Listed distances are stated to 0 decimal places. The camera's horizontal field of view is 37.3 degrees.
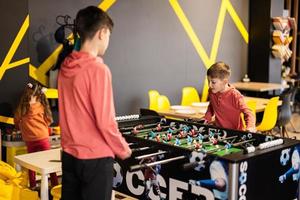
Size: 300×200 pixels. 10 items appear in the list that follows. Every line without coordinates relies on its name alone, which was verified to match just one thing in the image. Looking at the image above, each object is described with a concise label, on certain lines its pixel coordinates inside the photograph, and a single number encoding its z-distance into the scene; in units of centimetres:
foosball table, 277
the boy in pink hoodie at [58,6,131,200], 239
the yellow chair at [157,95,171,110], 656
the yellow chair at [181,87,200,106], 728
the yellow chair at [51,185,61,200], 345
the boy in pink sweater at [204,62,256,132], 398
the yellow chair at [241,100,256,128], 602
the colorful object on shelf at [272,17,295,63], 860
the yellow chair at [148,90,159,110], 655
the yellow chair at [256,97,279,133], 614
